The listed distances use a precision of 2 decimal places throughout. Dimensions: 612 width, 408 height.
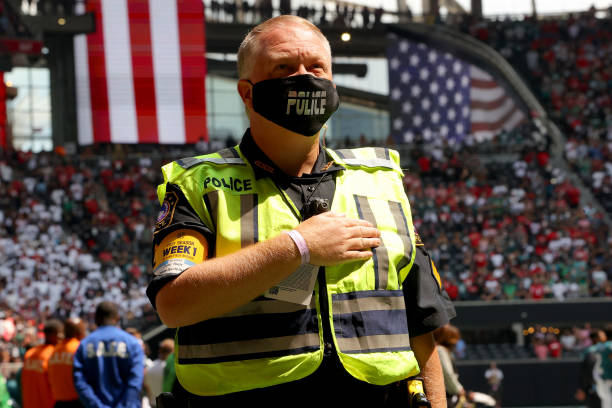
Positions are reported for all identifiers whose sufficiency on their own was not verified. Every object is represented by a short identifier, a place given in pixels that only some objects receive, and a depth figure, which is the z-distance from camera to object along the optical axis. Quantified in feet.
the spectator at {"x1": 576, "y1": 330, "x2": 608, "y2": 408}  36.06
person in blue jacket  24.31
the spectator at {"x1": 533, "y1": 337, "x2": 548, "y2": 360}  64.44
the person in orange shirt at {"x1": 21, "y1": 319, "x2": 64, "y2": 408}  26.91
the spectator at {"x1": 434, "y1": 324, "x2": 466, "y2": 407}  23.15
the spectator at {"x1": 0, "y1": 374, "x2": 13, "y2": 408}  24.41
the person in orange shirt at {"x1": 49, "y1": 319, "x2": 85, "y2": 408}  25.18
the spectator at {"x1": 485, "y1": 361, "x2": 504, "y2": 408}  57.47
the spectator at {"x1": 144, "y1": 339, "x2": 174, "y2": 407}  29.55
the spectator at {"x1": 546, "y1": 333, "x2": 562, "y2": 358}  64.59
